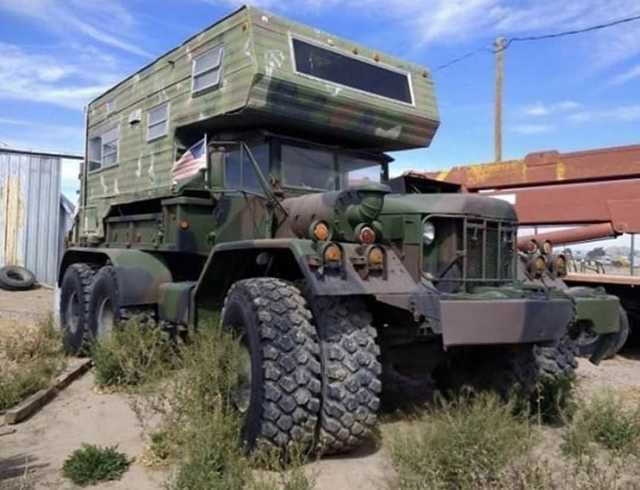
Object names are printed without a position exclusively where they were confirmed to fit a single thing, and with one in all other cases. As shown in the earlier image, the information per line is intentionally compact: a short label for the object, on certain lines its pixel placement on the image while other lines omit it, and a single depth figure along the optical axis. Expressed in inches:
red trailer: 339.3
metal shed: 719.1
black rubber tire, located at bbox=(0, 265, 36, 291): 664.4
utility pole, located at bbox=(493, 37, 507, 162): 726.5
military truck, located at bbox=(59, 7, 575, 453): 170.7
